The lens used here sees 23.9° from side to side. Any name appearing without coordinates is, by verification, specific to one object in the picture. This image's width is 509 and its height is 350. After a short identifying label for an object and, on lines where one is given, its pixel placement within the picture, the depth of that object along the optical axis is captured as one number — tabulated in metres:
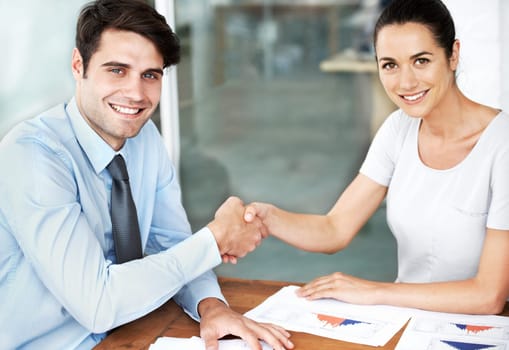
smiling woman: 2.09
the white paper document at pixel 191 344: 1.93
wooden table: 1.92
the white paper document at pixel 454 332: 1.89
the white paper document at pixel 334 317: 1.94
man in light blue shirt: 1.95
